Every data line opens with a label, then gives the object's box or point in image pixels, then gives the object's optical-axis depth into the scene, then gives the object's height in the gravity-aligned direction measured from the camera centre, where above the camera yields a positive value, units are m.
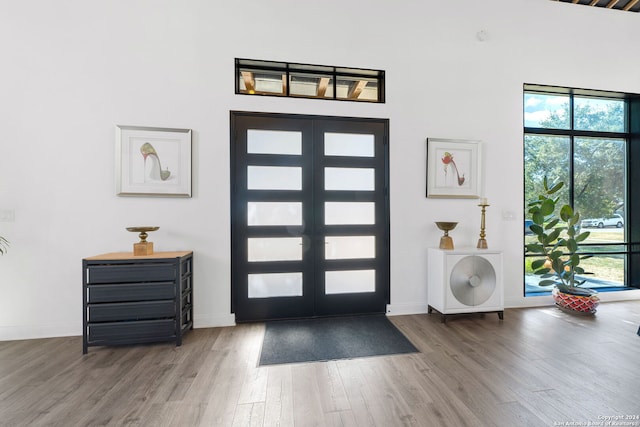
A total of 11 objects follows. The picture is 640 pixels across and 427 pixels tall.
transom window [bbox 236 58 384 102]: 3.10 +1.56
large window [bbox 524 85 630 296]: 3.70 +0.72
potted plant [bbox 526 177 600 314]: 3.26 -0.51
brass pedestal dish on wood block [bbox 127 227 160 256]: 2.52 -0.30
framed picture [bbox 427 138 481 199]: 3.30 +0.56
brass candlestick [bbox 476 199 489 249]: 3.21 -0.29
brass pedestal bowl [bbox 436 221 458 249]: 3.11 -0.22
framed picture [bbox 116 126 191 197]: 2.75 +0.53
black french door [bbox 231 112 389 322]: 3.02 -0.03
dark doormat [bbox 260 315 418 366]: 2.30 -1.21
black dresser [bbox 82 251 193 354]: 2.32 -0.76
